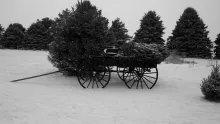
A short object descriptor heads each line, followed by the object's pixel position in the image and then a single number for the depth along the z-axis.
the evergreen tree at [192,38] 29.88
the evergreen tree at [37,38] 45.25
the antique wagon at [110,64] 8.18
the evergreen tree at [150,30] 32.09
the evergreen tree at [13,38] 47.78
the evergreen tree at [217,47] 30.20
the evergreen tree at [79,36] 9.34
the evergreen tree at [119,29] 32.75
